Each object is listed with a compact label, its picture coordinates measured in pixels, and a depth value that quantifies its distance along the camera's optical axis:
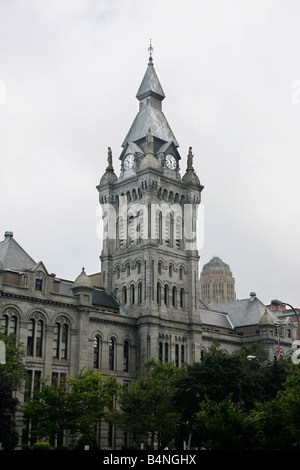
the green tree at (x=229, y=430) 42.88
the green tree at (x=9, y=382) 49.34
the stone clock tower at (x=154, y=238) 82.12
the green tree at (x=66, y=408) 57.78
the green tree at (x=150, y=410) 58.28
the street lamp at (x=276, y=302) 45.29
